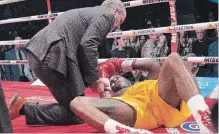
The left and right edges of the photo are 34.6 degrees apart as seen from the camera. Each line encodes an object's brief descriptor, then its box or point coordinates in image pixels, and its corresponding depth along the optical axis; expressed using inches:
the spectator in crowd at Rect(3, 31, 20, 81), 190.7
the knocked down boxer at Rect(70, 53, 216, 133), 52.6
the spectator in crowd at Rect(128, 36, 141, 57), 148.4
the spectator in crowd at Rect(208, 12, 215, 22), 142.3
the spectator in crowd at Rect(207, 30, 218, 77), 122.1
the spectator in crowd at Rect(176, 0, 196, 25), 140.5
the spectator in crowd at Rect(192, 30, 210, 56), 129.2
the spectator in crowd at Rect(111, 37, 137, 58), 147.6
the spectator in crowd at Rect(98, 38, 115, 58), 161.1
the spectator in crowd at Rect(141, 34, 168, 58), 136.0
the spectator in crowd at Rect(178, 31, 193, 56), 132.6
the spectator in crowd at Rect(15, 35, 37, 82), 179.9
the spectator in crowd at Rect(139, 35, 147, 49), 148.0
